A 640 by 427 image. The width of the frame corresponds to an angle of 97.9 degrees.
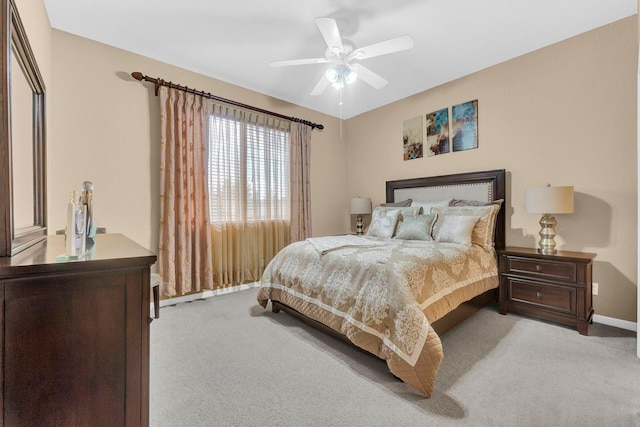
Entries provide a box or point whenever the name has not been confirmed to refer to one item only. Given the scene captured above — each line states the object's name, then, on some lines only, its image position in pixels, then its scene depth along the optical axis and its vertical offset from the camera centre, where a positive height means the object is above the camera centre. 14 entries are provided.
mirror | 1.00 +0.35
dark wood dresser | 0.77 -0.38
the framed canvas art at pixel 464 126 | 3.54 +1.11
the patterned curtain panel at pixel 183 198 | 3.12 +0.17
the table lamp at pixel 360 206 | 4.61 +0.09
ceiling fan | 2.24 +1.42
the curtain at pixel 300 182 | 4.31 +0.47
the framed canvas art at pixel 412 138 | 4.10 +1.09
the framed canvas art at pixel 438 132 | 3.81 +1.10
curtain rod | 3.00 +1.44
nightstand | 2.39 -0.70
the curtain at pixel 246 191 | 3.59 +0.29
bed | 1.72 -0.52
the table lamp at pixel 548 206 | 2.60 +0.04
